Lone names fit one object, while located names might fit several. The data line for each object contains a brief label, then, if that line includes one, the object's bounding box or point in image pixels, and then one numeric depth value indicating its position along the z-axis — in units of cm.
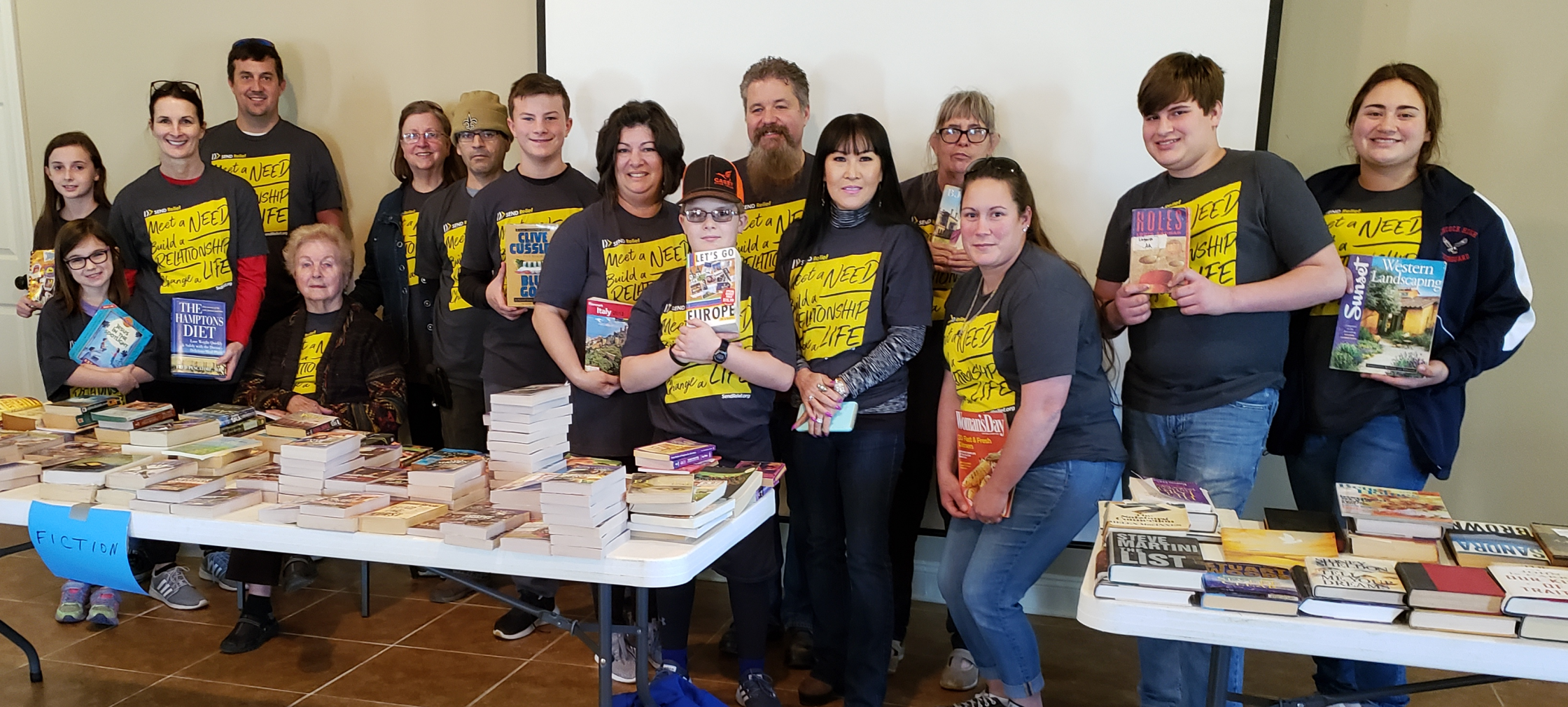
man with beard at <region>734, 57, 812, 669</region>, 294
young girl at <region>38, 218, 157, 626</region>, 329
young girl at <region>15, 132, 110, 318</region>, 357
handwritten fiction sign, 212
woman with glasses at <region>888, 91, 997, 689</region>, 293
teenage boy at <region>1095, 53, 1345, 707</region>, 223
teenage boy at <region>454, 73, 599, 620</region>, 296
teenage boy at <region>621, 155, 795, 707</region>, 238
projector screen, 311
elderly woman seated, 331
